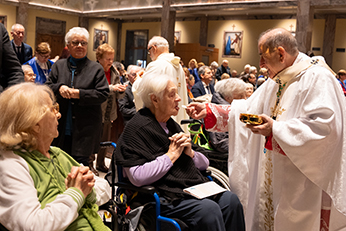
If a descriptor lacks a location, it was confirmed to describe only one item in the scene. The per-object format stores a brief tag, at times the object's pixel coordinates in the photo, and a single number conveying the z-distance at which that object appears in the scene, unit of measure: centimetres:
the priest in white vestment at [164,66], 474
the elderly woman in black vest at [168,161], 238
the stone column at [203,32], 1938
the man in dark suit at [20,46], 688
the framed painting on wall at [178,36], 2029
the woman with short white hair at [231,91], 483
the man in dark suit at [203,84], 730
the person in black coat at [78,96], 358
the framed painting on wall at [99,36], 2122
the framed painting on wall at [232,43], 1884
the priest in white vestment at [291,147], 252
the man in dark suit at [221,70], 1447
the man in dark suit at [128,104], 521
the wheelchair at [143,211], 230
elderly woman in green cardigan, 160
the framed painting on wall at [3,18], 1697
